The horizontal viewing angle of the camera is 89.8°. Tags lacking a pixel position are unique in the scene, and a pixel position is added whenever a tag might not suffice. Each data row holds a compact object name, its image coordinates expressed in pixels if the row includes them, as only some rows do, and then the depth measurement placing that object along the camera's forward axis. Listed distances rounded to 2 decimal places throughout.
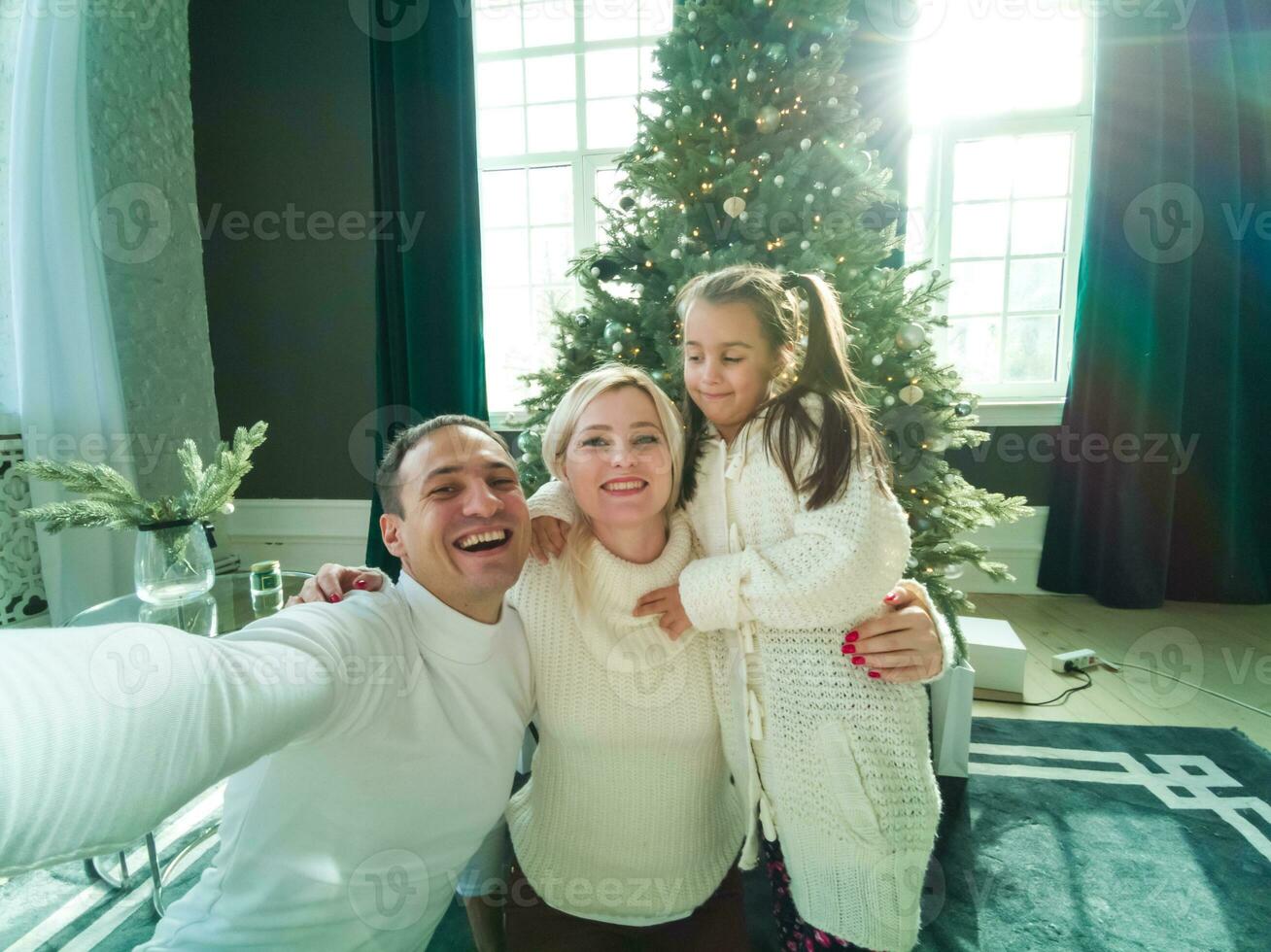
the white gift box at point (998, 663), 2.31
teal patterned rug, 1.36
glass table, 1.52
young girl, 0.99
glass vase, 1.55
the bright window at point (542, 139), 3.47
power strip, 2.50
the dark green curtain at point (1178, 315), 2.85
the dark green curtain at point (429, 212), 3.18
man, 0.42
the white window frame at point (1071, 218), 3.24
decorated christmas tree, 1.81
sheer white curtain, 2.55
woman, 1.07
